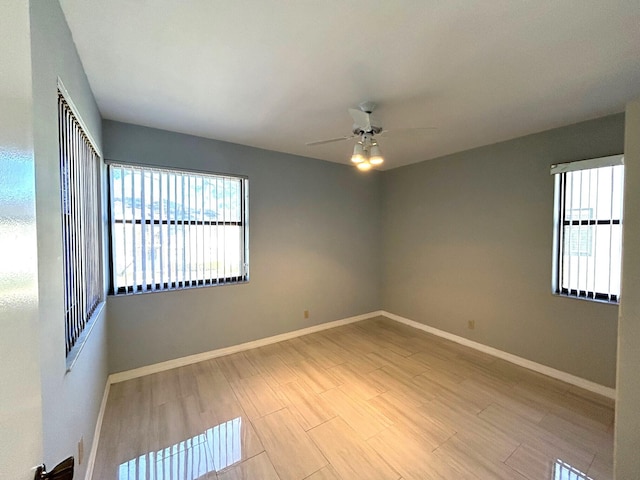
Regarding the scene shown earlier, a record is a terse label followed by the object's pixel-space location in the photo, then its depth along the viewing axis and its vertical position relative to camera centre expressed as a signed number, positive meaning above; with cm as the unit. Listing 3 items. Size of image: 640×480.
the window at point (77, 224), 146 +6
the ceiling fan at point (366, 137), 221 +86
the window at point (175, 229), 273 +5
